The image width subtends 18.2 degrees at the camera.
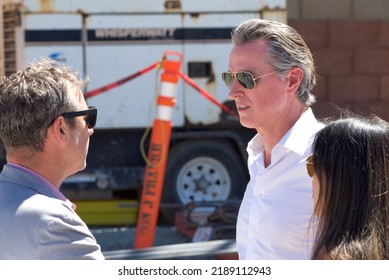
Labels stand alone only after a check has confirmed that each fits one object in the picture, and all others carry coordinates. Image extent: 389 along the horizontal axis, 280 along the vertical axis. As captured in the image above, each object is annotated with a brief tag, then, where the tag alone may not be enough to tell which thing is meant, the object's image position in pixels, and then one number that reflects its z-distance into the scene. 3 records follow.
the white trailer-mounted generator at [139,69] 11.86
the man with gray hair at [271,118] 3.95
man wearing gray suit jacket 3.10
